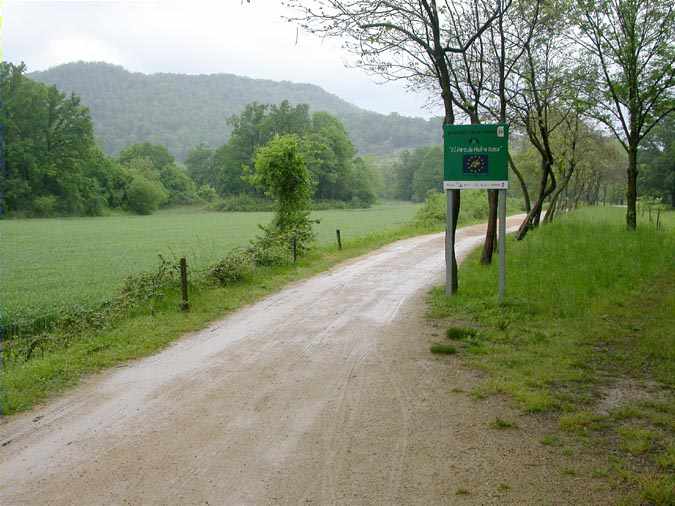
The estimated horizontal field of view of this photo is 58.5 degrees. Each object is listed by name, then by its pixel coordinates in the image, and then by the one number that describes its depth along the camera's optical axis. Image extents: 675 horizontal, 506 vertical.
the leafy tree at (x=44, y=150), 72.75
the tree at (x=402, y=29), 12.01
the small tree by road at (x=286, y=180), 21.44
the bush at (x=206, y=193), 118.75
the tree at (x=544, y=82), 19.36
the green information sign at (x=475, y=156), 11.19
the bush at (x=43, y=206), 73.88
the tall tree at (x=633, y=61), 23.09
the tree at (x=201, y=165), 132.11
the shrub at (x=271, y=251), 17.55
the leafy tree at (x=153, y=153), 123.00
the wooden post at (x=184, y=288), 11.41
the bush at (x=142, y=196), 96.75
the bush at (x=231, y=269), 14.37
